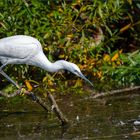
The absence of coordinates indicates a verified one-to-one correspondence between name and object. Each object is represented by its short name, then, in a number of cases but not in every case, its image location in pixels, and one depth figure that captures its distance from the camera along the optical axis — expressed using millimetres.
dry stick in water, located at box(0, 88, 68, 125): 16491
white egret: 18953
